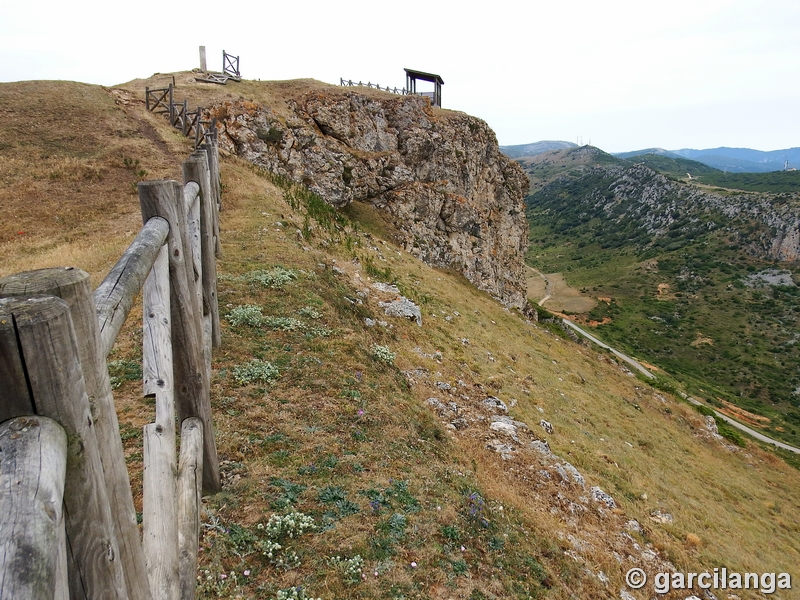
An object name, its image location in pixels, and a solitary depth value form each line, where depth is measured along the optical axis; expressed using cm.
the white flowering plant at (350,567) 402
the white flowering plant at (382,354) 921
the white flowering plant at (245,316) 828
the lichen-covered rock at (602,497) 911
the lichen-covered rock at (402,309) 1382
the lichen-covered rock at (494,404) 1101
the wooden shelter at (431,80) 4216
